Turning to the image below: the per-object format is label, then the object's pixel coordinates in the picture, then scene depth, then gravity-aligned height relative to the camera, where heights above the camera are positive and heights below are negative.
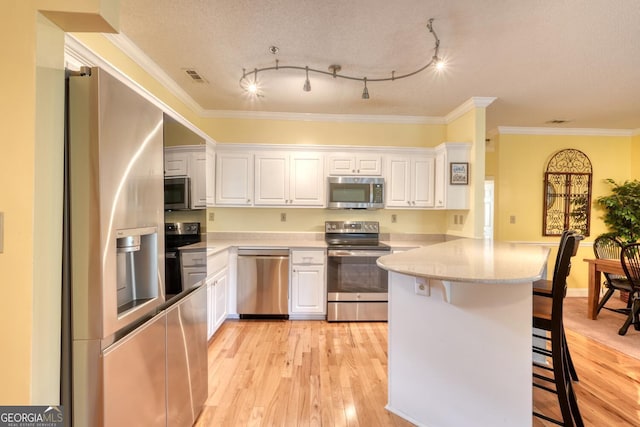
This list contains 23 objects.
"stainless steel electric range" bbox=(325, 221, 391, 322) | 3.39 -0.87
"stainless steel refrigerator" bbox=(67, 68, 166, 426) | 0.96 -0.14
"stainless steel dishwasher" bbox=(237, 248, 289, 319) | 3.40 -0.85
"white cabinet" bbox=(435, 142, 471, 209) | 3.54 +0.42
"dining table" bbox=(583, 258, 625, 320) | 3.25 -0.76
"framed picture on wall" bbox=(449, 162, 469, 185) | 3.55 +0.46
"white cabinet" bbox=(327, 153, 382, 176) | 3.75 +0.59
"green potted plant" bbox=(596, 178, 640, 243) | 4.18 +0.03
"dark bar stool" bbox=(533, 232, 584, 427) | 1.54 -0.61
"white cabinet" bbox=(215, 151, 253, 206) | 3.69 +0.41
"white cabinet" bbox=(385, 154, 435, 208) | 3.79 +0.38
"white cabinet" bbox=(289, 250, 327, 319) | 3.43 -0.86
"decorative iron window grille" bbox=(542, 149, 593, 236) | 4.48 +0.37
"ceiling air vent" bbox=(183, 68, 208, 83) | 2.75 +1.31
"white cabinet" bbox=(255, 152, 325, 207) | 3.72 +0.40
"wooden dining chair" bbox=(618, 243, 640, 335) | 2.98 -0.58
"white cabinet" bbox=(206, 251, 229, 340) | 2.79 -0.83
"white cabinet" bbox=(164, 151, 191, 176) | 1.37 +0.23
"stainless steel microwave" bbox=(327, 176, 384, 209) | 3.71 +0.23
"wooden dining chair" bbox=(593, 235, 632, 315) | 3.35 -0.54
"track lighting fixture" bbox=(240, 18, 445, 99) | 2.36 +1.28
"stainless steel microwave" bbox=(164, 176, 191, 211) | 1.37 +0.08
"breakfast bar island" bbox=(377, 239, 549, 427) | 1.47 -0.71
